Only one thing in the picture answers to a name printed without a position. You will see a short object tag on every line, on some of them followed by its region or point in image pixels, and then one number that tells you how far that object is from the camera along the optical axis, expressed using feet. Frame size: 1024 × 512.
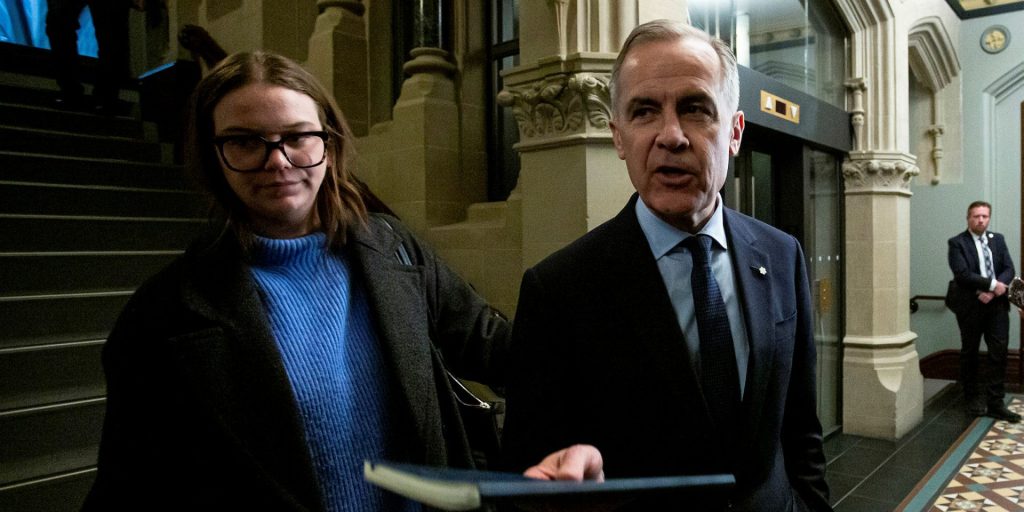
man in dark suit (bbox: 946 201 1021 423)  18.44
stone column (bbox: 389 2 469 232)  13.51
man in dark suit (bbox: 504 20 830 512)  3.35
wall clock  24.61
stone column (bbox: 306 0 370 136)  14.99
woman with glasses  3.14
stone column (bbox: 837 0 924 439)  16.93
